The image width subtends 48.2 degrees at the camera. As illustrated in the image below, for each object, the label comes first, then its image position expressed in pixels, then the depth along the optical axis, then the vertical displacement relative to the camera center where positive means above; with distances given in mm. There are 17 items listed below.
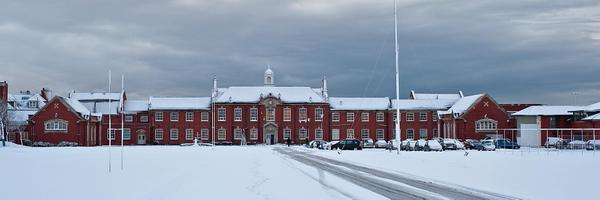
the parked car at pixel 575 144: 64281 -2595
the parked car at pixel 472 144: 74062 -3038
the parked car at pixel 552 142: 71950 -2644
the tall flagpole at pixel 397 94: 51500 +1855
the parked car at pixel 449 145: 71250 -2897
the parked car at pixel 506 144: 74562 -2959
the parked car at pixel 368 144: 88375 -3448
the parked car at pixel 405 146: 74500 -3188
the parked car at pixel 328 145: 79350 -3339
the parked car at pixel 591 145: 61950 -2543
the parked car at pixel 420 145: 70625 -2904
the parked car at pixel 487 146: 69806 -2970
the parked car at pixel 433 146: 67312 -2833
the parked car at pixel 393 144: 69875 -2917
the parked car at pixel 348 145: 76812 -3093
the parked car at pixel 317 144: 87475 -3559
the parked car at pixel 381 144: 86412 -3365
